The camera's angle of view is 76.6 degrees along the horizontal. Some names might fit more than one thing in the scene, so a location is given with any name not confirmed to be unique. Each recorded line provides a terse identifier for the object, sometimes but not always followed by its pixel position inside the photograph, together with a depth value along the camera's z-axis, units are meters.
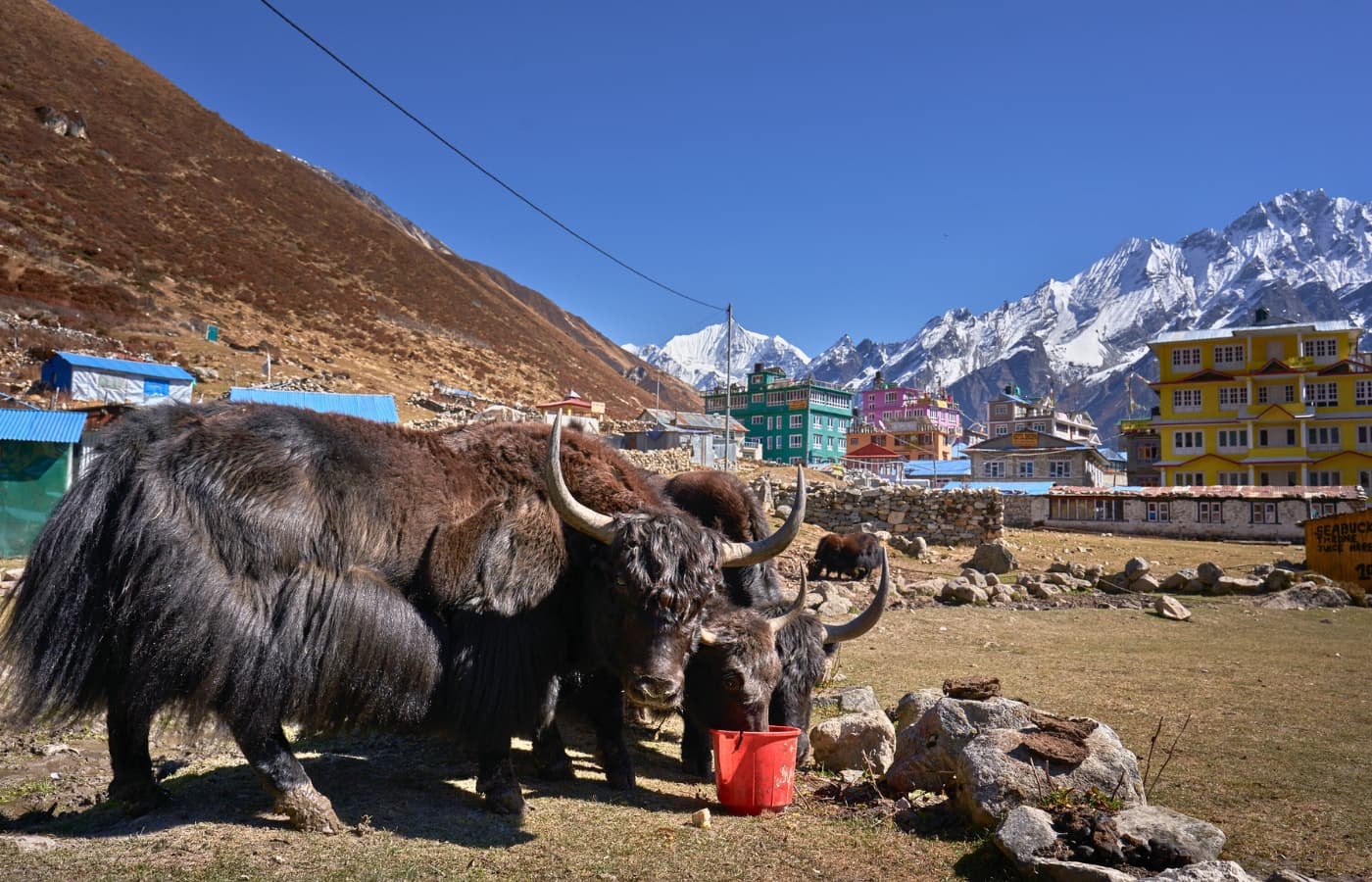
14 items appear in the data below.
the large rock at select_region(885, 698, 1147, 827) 3.25
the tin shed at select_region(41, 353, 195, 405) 24.27
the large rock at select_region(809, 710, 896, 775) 4.18
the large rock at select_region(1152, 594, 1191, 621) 10.69
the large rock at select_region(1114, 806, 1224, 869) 2.75
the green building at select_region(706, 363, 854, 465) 72.88
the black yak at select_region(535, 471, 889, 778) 3.88
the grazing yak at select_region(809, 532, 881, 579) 14.89
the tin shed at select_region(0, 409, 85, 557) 13.12
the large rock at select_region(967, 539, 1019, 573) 15.61
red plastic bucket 3.54
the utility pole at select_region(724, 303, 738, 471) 22.83
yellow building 38.84
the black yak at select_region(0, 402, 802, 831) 3.06
